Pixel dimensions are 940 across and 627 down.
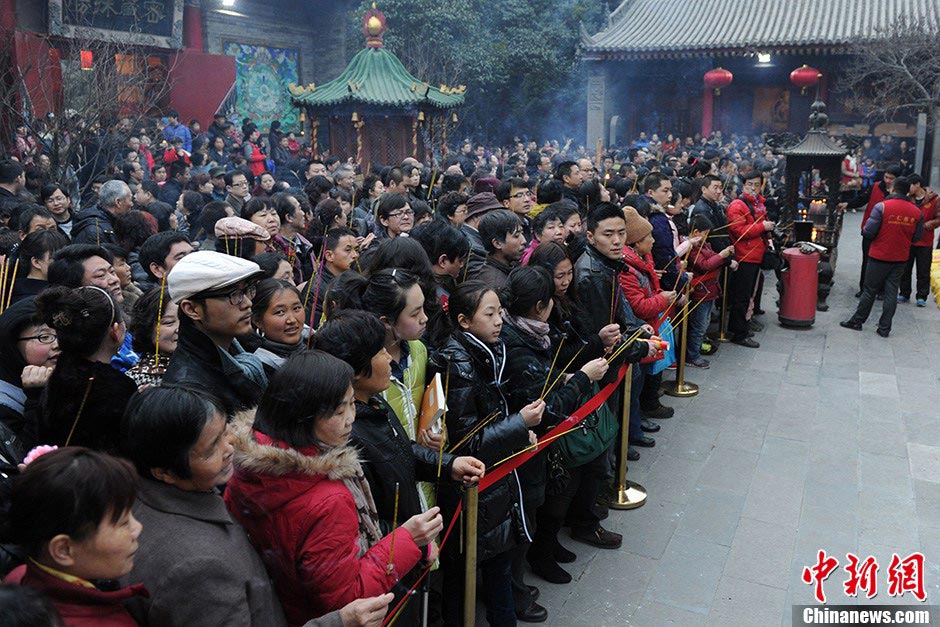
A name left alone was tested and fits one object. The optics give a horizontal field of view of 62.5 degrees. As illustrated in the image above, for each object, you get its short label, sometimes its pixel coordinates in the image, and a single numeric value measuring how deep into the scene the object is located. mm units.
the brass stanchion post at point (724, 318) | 6750
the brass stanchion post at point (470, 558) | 2660
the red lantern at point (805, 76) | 17453
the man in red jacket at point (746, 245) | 6578
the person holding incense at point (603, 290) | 3801
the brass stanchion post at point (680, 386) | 5645
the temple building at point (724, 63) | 18156
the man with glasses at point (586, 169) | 6674
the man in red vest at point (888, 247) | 7148
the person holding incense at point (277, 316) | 2768
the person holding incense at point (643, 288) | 4438
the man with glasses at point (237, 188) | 6316
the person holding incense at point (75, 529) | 1403
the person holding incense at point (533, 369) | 3020
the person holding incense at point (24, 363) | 2475
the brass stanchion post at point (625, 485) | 4020
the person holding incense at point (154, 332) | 2668
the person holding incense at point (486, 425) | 2729
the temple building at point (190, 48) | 8938
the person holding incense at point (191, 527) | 1552
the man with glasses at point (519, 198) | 5328
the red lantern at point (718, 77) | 18125
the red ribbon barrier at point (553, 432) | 2243
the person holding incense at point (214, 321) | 2352
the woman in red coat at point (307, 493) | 1766
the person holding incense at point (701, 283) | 6145
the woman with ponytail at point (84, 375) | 2158
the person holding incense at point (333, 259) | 4055
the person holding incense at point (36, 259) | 3604
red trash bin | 7230
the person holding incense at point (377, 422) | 2188
